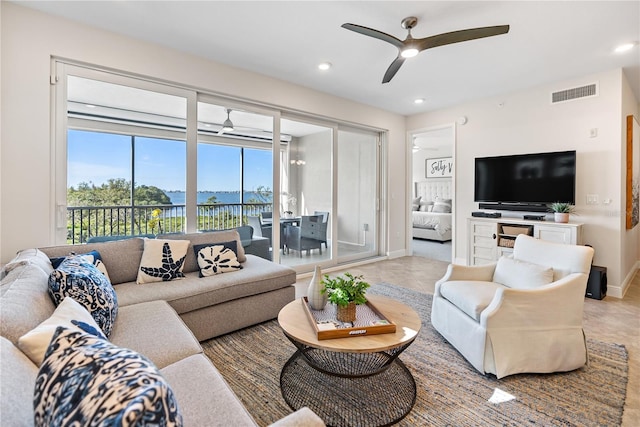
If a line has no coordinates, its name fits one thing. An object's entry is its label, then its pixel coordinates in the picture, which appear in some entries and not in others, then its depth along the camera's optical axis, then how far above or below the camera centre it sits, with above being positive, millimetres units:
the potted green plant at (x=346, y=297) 1809 -513
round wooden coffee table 1638 -1104
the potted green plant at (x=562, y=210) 3857 +26
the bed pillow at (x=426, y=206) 9009 +171
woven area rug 1670 -1112
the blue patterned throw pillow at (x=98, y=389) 565 -364
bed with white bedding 7672 +76
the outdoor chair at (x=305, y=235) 4613 -371
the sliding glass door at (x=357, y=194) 5293 +317
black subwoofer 3576 -846
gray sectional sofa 929 -652
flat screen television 4012 +451
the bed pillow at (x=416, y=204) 9289 +236
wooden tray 1694 -664
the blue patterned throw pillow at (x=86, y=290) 1559 -425
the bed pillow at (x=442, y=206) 8435 +163
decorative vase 2016 -557
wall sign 9203 +1379
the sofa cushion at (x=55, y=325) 983 -425
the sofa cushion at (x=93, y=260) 2154 -363
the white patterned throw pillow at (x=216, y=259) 2824 -452
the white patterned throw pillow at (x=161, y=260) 2588 -431
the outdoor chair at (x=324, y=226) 5082 -246
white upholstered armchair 1991 -761
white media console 3775 -292
